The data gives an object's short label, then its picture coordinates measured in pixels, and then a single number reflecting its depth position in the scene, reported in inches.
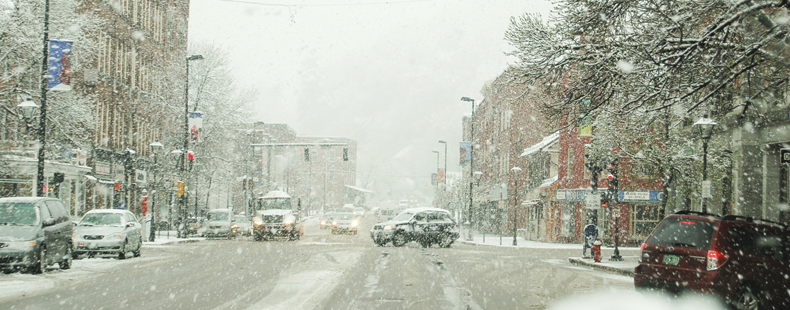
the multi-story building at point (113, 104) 1240.8
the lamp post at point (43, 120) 877.2
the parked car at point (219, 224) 1604.3
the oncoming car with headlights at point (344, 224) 1871.3
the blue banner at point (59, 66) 901.2
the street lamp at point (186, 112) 1462.7
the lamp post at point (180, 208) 1491.6
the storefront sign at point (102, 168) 1510.8
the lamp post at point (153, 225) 1312.1
